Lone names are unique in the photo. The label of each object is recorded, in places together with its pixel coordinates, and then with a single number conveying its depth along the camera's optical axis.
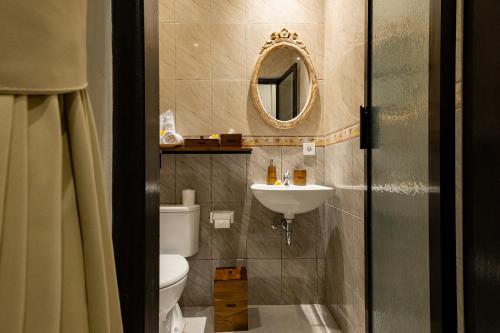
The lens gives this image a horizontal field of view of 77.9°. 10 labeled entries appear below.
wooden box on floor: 1.92
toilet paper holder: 2.07
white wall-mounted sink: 1.79
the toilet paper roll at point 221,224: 2.06
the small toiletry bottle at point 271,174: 2.17
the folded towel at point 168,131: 1.99
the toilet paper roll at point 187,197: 2.12
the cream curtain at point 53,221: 0.35
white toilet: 1.74
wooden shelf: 2.04
